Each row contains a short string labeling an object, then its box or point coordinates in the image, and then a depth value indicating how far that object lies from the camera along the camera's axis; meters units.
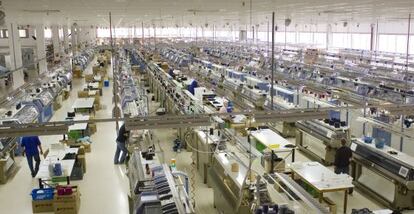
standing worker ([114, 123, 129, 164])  12.38
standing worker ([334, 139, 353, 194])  10.66
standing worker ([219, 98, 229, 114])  14.55
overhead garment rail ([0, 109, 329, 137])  6.68
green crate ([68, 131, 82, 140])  14.33
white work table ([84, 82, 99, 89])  23.68
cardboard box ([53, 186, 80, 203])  9.62
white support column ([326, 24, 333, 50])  35.11
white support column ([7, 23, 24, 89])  21.97
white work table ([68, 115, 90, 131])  14.24
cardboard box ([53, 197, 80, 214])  9.64
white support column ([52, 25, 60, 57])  32.12
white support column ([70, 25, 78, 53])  37.91
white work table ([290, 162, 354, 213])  9.03
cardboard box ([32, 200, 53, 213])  9.81
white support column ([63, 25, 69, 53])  34.38
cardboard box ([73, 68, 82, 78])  32.06
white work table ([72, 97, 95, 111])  18.17
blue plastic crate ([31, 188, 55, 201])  9.79
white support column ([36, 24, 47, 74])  28.21
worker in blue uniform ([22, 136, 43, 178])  11.99
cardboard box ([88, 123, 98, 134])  16.33
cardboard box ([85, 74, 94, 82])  28.63
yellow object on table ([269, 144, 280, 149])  11.54
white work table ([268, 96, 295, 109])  15.90
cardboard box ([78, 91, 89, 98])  22.28
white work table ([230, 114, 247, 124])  14.79
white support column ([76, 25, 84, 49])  44.13
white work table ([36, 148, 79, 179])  10.42
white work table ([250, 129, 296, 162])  11.55
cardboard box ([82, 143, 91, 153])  13.88
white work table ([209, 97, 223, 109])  15.99
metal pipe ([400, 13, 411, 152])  12.48
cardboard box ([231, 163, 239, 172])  9.04
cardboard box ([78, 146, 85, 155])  12.46
